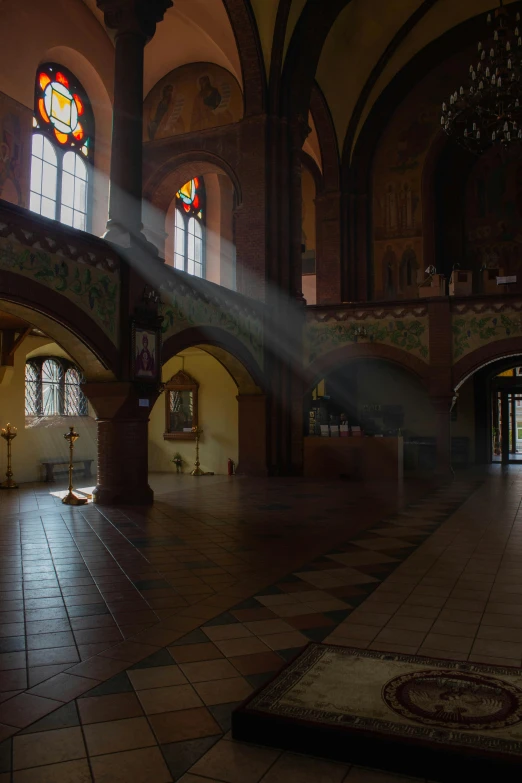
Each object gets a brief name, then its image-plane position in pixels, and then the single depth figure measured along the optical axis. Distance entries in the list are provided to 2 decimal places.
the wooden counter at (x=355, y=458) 15.02
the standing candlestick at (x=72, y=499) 11.13
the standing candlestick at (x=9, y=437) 13.62
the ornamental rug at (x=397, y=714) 2.73
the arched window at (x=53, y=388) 16.16
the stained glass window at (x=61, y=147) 14.88
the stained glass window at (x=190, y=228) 19.80
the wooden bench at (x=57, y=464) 15.41
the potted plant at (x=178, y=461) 17.39
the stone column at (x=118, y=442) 11.05
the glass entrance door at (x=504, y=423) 20.94
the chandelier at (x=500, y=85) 12.41
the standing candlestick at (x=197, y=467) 16.64
